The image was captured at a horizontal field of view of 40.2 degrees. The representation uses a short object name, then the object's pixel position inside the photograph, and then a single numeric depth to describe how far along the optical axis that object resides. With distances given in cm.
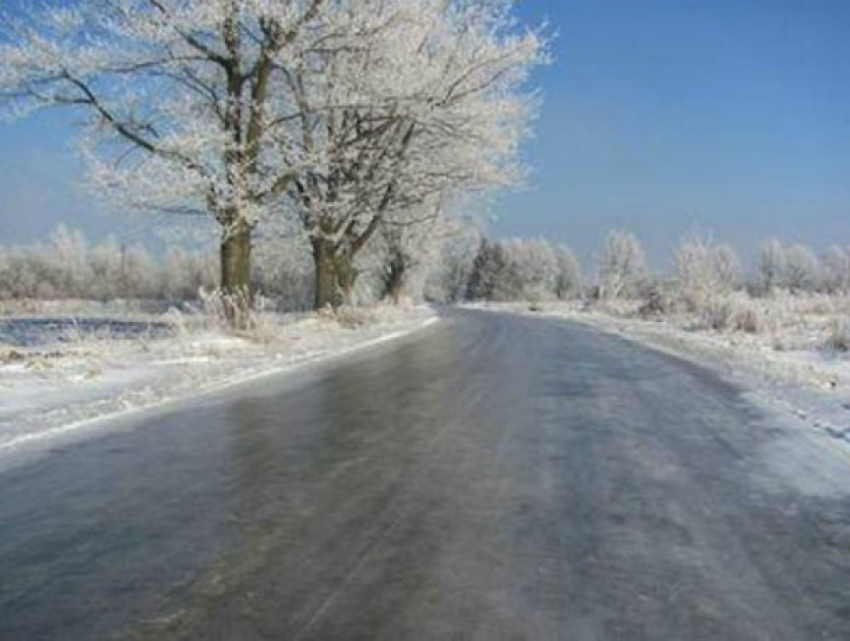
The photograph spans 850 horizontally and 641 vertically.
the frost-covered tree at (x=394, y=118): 2875
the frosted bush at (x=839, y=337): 2431
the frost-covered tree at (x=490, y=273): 14725
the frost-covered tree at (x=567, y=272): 17575
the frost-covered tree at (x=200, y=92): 2420
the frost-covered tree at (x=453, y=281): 15300
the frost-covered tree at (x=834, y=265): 14625
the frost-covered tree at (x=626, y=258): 13455
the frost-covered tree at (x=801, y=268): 16125
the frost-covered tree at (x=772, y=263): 16150
